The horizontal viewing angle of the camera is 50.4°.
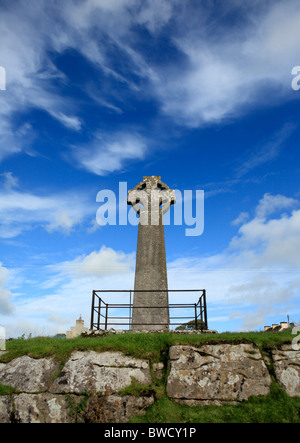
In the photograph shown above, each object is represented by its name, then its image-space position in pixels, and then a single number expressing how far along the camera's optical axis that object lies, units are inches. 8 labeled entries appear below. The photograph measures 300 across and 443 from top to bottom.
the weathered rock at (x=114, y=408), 284.0
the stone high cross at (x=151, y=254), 502.9
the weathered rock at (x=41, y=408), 287.7
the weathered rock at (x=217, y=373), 309.7
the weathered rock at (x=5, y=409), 286.7
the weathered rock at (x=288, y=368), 313.9
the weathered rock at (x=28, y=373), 315.9
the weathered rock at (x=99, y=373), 310.3
